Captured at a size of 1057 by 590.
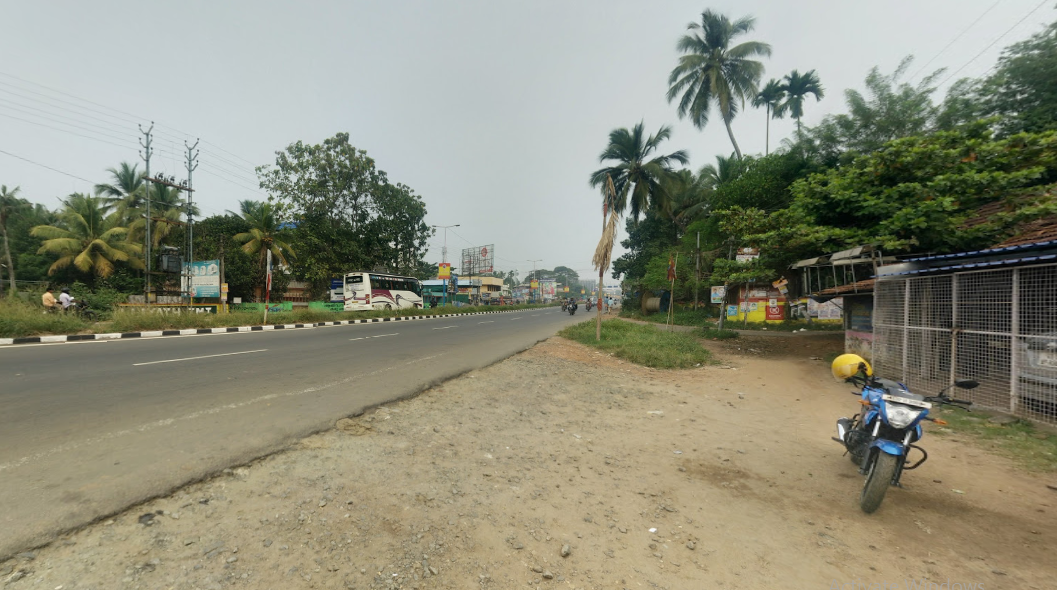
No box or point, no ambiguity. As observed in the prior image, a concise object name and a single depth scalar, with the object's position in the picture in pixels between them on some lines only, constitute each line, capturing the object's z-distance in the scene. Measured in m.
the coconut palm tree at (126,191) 28.67
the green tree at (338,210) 26.92
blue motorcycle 2.87
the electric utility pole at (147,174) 20.19
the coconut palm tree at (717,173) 27.15
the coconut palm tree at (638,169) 24.61
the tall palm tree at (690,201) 27.61
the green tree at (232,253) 29.19
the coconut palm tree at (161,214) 27.36
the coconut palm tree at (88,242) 24.33
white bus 25.55
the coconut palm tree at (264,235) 28.42
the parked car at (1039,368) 4.65
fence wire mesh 4.80
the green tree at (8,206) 24.75
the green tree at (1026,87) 9.89
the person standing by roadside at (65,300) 15.17
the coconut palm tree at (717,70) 23.16
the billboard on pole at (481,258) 59.30
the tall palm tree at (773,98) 28.66
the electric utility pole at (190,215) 20.22
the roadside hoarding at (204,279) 20.23
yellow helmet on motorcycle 3.46
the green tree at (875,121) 12.26
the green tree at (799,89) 28.81
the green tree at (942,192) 6.95
